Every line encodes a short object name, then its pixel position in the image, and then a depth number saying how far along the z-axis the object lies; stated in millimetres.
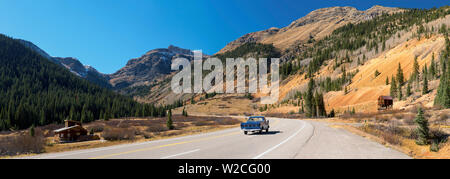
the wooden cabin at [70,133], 35656
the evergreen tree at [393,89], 71375
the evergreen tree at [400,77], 76750
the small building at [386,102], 62375
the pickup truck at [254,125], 20188
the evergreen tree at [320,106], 68075
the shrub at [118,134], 26969
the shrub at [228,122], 58312
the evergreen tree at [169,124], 47438
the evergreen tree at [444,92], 40959
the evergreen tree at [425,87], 59319
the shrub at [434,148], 12063
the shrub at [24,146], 14234
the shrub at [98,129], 52969
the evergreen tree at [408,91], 66000
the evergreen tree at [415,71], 70894
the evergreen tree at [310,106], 71250
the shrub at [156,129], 43016
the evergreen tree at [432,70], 68462
